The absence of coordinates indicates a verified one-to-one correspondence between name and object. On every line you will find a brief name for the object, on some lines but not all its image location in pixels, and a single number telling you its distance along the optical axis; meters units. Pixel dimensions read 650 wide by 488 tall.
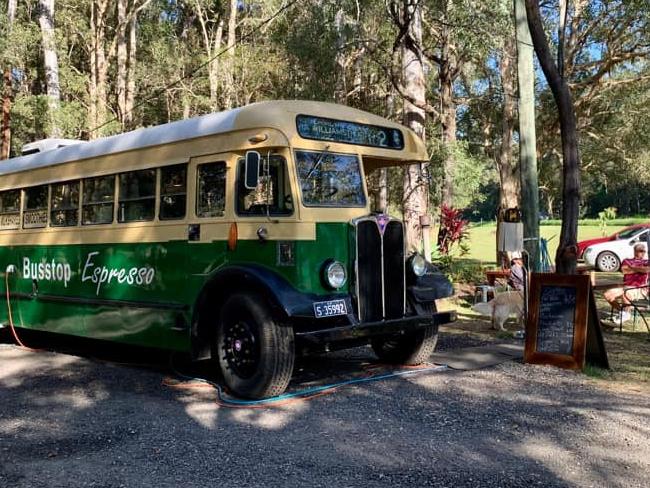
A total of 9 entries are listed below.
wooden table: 13.90
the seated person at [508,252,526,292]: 11.42
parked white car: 22.81
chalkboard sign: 7.66
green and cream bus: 6.56
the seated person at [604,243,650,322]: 10.52
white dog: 10.82
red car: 23.64
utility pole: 11.47
